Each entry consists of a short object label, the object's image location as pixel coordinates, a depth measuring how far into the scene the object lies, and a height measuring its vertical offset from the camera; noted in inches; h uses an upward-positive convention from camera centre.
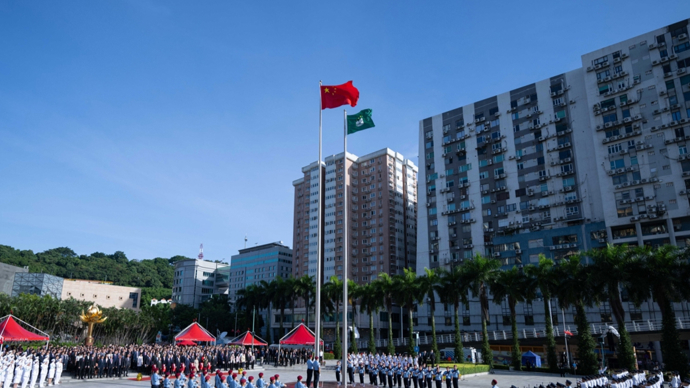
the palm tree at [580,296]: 1493.6 +73.0
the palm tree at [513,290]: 1722.4 +105.6
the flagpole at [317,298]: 1034.8 +48.5
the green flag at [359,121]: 1086.0 +440.5
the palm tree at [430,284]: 2032.0 +152.3
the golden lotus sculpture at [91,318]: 1809.8 +15.1
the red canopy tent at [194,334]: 1619.1 -44.3
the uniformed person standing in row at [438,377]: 1115.9 -131.2
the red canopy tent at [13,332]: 1448.0 -27.7
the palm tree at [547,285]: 1609.3 +116.1
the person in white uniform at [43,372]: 1088.8 -109.7
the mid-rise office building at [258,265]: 5128.0 +595.2
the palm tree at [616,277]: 1434.5 +122.6
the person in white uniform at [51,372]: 1123.9 -113.7
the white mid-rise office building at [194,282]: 5413.4 +440.8
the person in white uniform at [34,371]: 1053.8 -104.5
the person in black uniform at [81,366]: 1270.9 -113.6
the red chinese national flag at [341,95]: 1113.4 +509.6
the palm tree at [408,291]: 2145.7 +126.7
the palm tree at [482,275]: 1872.5 +170.5
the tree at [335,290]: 2479.1 +151.6
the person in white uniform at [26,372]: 1023.6 -103.1
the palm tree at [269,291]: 2982.3 +178.3
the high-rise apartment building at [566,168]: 2513.5 +889.1
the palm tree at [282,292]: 2881.4 +166.7
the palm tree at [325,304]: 2581.4 +86.6
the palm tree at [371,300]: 2326.8 +96.2
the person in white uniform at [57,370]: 1149.0 -111.5
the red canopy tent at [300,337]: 1736.2 -58.8
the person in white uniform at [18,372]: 1024.2 -103.3
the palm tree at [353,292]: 2426.2 +139.1
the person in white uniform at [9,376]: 1002.1 -108.4
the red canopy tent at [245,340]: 1928.4 -76.6
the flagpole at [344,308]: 908.5 +27.5
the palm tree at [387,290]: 2241.6 +139.0
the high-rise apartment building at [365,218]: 4041.8 +878.4
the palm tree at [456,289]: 1896.7 +120.0
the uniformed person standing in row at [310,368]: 1122.7 -109.5
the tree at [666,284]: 1392.3 +96.7
